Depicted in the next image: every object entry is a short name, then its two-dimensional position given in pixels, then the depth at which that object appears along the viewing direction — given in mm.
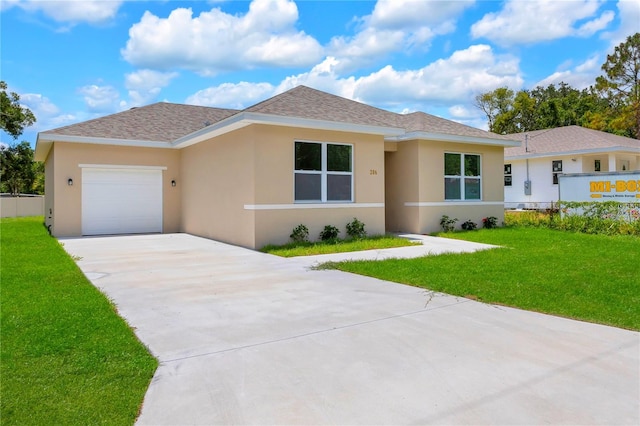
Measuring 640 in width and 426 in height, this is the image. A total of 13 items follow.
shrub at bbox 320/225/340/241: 11688
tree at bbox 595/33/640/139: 31906
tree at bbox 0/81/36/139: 28078
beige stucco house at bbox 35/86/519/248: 11086
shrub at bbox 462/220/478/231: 14674
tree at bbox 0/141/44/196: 34406
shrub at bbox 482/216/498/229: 15062
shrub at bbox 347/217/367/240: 12125
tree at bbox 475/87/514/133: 41406
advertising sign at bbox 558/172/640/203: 14383
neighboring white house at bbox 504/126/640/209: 21109
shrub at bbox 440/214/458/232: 14258
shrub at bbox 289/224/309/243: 11251
